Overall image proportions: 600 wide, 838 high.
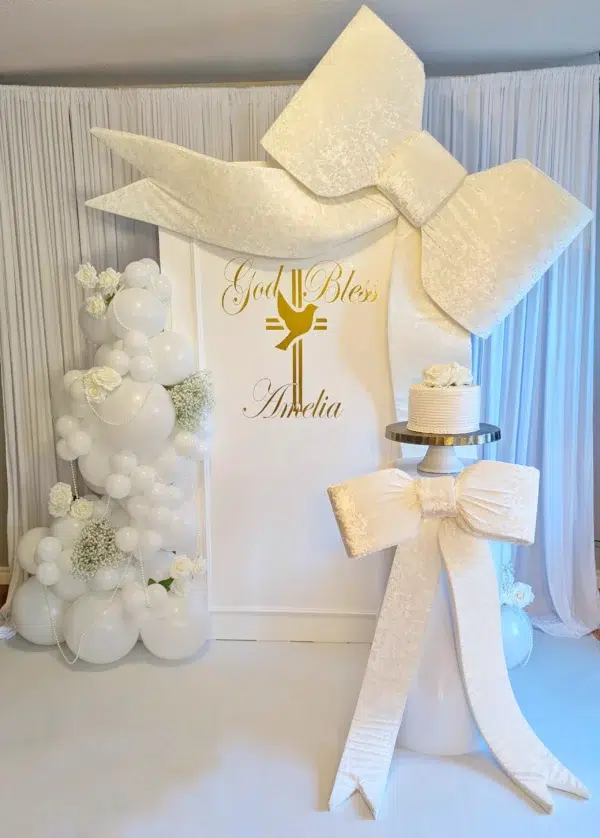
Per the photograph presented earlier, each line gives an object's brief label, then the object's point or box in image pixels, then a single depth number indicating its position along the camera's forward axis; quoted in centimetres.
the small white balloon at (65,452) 249
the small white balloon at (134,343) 239
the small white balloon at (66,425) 248
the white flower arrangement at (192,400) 253
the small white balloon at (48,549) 256
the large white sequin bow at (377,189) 235
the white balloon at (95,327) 250
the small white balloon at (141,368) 239
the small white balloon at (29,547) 270
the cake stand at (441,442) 192
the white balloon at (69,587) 262
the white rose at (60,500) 263
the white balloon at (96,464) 250
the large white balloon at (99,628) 253
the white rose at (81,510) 262
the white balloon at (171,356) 246
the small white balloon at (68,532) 262
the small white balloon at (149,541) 252
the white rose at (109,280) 247
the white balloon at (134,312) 240
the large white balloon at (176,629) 254
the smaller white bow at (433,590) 190
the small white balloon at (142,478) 246
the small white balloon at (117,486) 244
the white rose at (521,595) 256
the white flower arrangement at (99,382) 237
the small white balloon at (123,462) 245
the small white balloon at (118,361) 239
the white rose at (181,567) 257
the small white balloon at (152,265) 253
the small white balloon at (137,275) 246
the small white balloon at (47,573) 257
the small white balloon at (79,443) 247
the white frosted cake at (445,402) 196
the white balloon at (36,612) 270
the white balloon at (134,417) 239
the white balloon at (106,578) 253
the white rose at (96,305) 246
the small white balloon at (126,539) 250
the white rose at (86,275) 246
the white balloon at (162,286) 253
